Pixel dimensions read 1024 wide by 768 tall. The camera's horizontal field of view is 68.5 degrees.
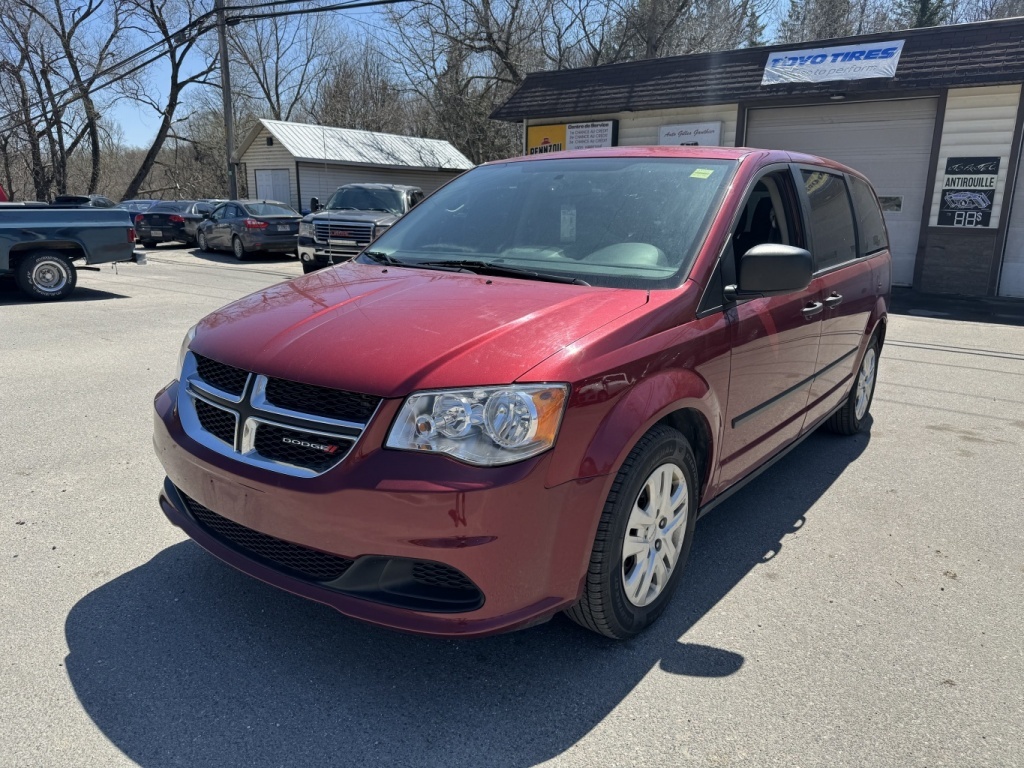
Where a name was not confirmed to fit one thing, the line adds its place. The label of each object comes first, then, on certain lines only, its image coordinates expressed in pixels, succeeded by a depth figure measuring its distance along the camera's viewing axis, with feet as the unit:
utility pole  78.64
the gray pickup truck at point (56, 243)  35.14
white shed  95.45
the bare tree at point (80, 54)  113.29
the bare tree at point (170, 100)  127.03
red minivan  7.46
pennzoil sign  56.03
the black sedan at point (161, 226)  79.30
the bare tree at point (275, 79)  154.81
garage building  41.68
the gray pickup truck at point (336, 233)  48.24
